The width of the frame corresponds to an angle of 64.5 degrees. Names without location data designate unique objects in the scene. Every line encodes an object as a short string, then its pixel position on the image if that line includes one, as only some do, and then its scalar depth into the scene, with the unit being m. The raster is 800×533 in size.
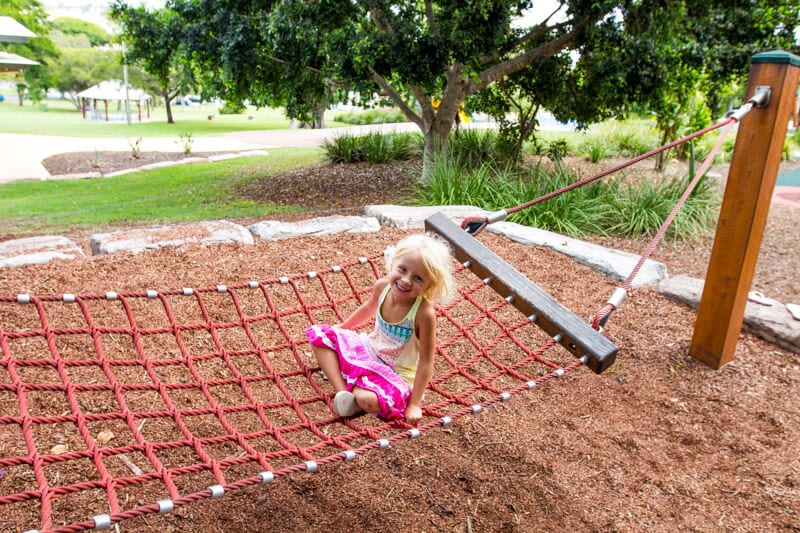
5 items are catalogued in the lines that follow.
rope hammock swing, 1.59
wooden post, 2.45
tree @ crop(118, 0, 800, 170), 4.70
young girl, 1.75
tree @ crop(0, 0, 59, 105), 15.70
